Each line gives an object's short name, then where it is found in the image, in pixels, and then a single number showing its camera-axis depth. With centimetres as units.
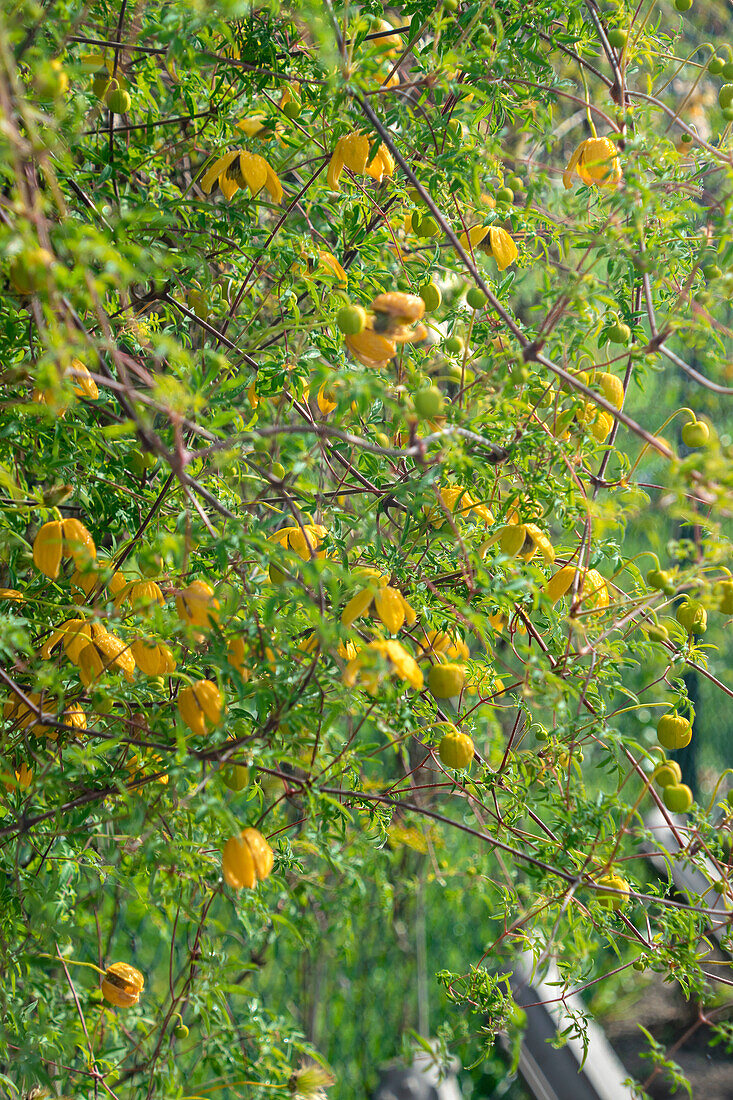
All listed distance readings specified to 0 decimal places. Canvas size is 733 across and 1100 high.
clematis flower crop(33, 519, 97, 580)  198
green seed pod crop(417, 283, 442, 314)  203
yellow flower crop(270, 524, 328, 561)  203
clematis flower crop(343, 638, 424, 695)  187
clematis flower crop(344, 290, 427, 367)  190
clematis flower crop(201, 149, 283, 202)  202
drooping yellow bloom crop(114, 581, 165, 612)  196
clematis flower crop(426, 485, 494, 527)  200
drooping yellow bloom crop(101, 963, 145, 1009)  205
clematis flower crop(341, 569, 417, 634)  191
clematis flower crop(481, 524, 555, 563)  199
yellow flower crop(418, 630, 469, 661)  204
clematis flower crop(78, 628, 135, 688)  197
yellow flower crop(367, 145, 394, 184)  202
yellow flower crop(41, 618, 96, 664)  197
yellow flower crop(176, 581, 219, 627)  190
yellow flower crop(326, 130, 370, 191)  199
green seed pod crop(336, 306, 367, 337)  190
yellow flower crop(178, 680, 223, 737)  192
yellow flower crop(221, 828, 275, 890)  191
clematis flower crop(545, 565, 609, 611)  201
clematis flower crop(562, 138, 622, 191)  201
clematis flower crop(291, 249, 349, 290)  202
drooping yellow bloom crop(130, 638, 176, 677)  196
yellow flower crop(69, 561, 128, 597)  198
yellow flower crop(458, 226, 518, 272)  204
